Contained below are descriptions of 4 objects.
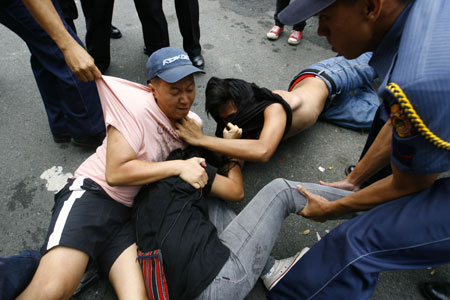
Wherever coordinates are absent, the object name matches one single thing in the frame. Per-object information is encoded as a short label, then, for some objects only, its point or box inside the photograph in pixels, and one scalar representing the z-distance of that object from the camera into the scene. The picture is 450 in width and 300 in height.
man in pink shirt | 1.41
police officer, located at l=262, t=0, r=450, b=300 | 0.84
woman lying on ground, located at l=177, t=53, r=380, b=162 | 1.86
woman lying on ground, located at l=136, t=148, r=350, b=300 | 1.27
